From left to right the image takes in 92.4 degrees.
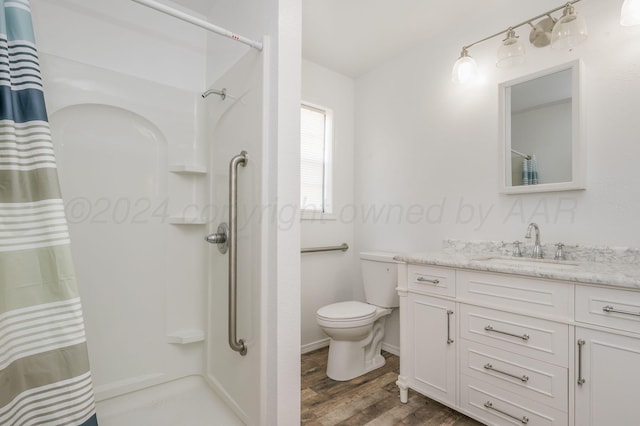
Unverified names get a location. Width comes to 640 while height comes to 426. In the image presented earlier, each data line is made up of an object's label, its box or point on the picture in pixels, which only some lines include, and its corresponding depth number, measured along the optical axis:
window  2.61
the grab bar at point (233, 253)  1.45
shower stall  1.33
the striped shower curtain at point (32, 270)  0.96
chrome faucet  1.70
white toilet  2.01
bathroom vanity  1.13
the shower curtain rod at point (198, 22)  1.15
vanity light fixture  1.51
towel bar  2.49
